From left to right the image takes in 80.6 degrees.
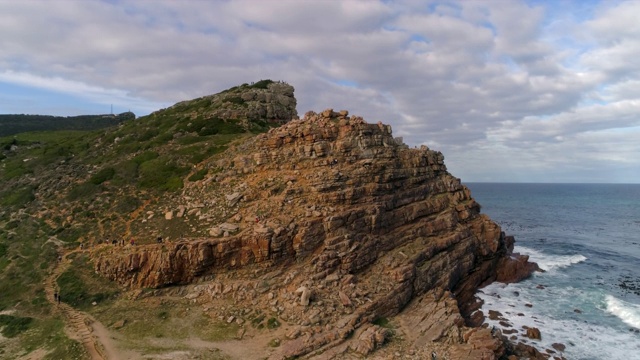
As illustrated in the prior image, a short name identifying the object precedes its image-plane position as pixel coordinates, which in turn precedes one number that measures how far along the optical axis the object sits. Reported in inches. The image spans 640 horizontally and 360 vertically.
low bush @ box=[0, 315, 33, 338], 1072.8
